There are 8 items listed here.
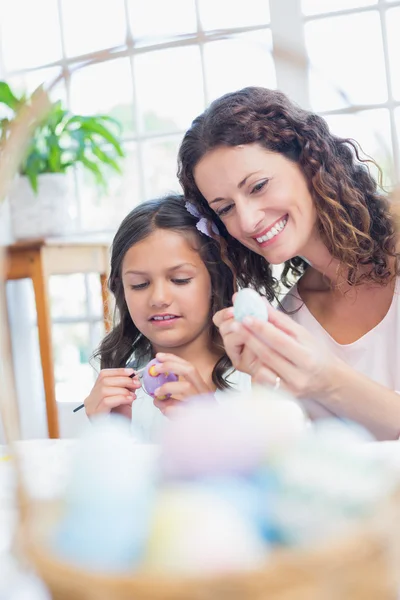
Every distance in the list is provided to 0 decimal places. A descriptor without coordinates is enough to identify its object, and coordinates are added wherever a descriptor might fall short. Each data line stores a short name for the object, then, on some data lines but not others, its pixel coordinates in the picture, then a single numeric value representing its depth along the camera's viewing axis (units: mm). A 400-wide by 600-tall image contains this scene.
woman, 935
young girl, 1093
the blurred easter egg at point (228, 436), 424
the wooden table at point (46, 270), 2213
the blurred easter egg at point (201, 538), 333
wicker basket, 321
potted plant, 2389
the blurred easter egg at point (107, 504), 349
